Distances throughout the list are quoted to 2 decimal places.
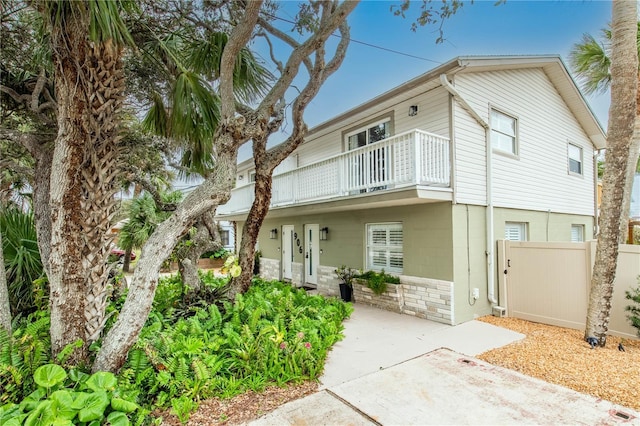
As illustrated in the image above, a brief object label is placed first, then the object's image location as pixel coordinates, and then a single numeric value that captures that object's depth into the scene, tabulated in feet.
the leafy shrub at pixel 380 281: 25.39
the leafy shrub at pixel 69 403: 9.11
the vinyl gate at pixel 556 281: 19.20
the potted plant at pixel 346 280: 29.25
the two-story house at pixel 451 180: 22.45
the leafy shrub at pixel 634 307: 17.98
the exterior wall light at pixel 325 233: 33.45
